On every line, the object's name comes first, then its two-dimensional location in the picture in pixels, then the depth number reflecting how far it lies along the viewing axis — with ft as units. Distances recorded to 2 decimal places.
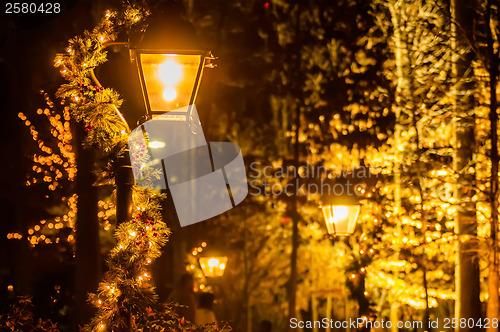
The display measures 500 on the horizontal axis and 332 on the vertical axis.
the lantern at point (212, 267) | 47.32
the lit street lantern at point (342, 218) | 34.12
